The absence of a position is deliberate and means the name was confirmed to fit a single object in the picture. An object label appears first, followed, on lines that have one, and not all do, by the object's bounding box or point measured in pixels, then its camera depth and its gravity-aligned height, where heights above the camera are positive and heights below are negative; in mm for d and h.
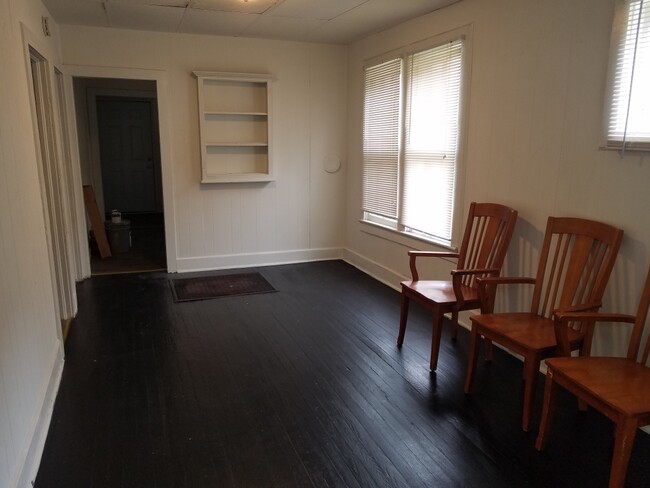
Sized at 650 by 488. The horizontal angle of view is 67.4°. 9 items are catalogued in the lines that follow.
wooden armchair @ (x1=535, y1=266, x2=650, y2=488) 1764 -903
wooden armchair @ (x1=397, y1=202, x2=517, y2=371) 2934 -736
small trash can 5973 -1060
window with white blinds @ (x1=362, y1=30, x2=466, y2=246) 3809 +100
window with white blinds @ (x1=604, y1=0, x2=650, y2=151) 2285 +340
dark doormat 4461 -1318
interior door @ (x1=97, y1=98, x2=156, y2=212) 8547 -119
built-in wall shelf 5062 +229
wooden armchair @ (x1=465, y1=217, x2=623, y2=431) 2340 -759
